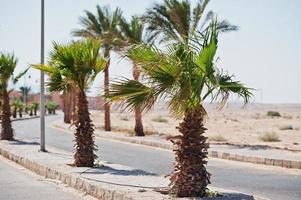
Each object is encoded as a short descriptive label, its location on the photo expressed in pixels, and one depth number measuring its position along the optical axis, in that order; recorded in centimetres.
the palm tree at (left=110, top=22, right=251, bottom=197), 866
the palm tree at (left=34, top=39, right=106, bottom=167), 1361
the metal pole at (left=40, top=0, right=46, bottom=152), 1970
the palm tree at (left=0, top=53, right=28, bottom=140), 2500
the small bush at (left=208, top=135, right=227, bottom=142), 3075
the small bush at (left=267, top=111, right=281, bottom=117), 10144
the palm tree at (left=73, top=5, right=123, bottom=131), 3740
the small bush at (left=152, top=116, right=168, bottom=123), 7221
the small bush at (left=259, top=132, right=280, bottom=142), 3069
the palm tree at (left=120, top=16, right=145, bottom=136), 3231
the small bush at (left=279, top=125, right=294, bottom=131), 4816
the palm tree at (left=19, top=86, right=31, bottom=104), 14355
